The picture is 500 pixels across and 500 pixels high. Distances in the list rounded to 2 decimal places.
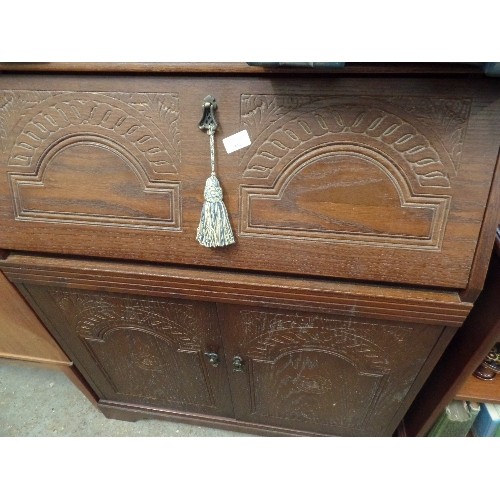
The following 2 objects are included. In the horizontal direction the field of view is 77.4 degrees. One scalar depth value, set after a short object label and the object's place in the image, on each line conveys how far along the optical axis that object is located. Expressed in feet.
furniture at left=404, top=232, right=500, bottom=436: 1.85
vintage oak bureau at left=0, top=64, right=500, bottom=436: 1.51
